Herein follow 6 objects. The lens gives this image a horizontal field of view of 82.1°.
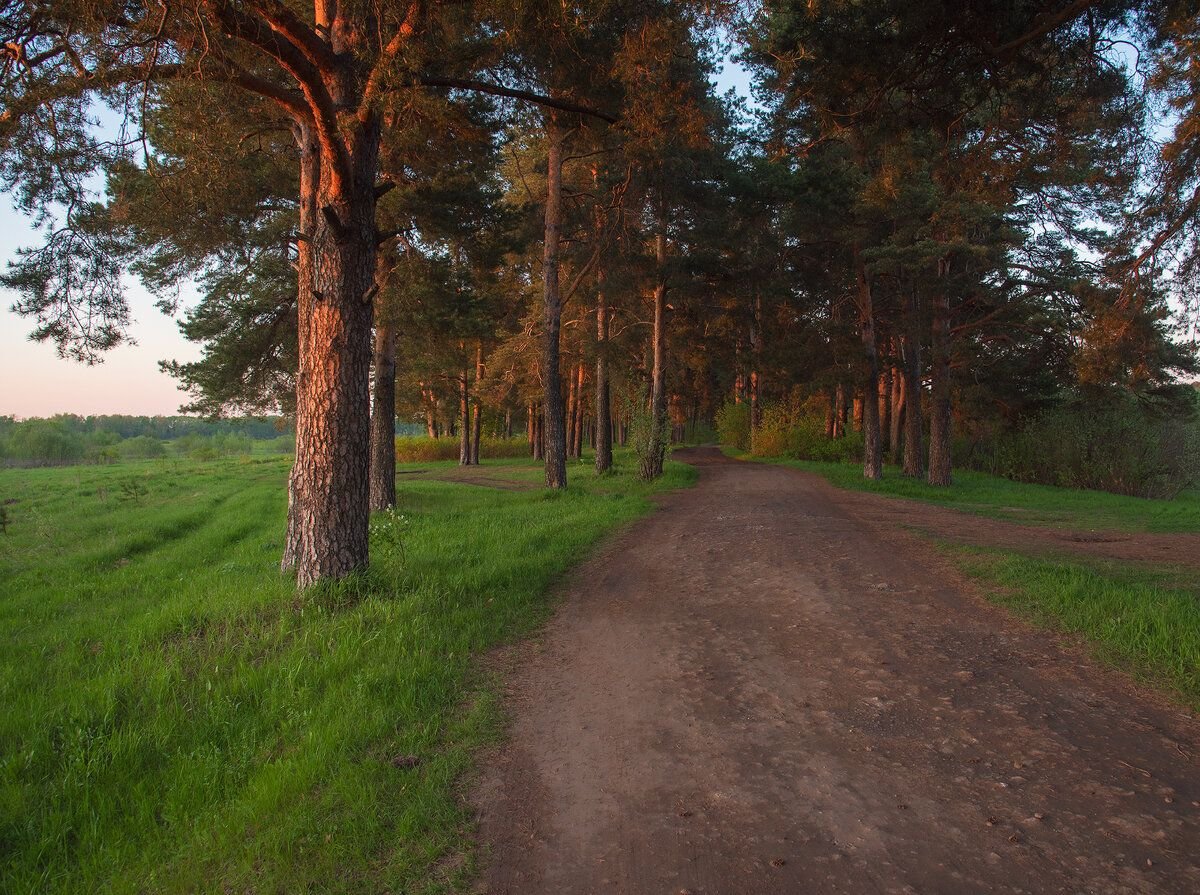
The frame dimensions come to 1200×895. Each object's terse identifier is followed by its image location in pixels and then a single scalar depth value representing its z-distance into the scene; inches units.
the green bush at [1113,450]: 1009.5
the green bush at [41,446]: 2164.1
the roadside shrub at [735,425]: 1568.7
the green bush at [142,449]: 2391.5
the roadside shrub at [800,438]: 1173.7
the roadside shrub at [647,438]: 762.2
